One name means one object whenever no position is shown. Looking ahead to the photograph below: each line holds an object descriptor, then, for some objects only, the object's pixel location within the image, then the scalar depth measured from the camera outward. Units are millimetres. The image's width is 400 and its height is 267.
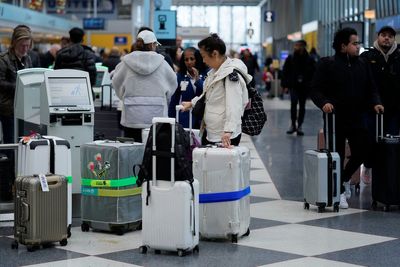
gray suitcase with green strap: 6859
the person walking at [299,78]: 16641
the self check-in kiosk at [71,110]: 7516
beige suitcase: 6277
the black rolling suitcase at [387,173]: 8195
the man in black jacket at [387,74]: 9250
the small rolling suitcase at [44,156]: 6543
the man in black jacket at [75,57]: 9844
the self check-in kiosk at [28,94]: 7836
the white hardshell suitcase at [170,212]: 6117
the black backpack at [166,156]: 6117
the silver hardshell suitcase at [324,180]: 8016
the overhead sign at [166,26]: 16734
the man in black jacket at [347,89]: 8367
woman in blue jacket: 8734
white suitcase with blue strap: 6535
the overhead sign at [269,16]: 47844
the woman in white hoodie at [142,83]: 7715
